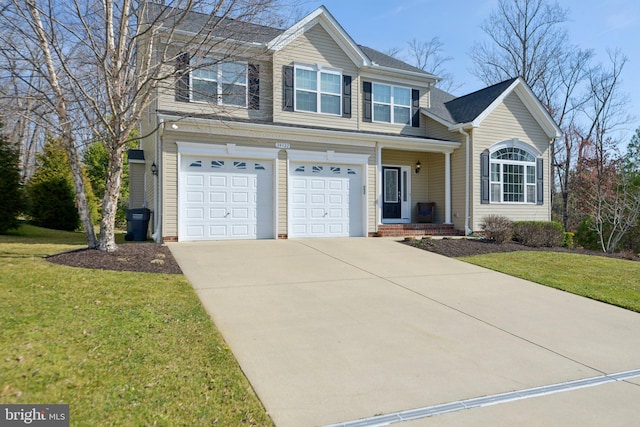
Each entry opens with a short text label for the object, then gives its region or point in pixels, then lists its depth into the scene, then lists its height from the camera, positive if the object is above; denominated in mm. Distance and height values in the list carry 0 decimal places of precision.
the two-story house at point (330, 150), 11000 +2091
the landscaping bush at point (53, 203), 15914 +470
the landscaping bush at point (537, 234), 12609 -704
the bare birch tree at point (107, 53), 7551 +3382
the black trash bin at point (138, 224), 11406 -287
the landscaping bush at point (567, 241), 14914 -1135
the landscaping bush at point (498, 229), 12352 -528
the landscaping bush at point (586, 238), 20934 -1421
